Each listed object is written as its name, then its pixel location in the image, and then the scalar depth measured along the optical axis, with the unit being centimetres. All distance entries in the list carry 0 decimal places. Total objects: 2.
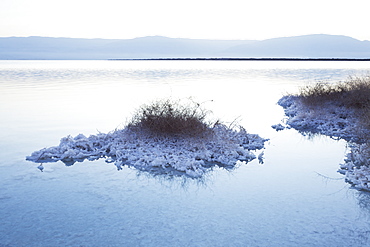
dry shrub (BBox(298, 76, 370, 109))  1487
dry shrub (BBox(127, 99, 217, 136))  1016
